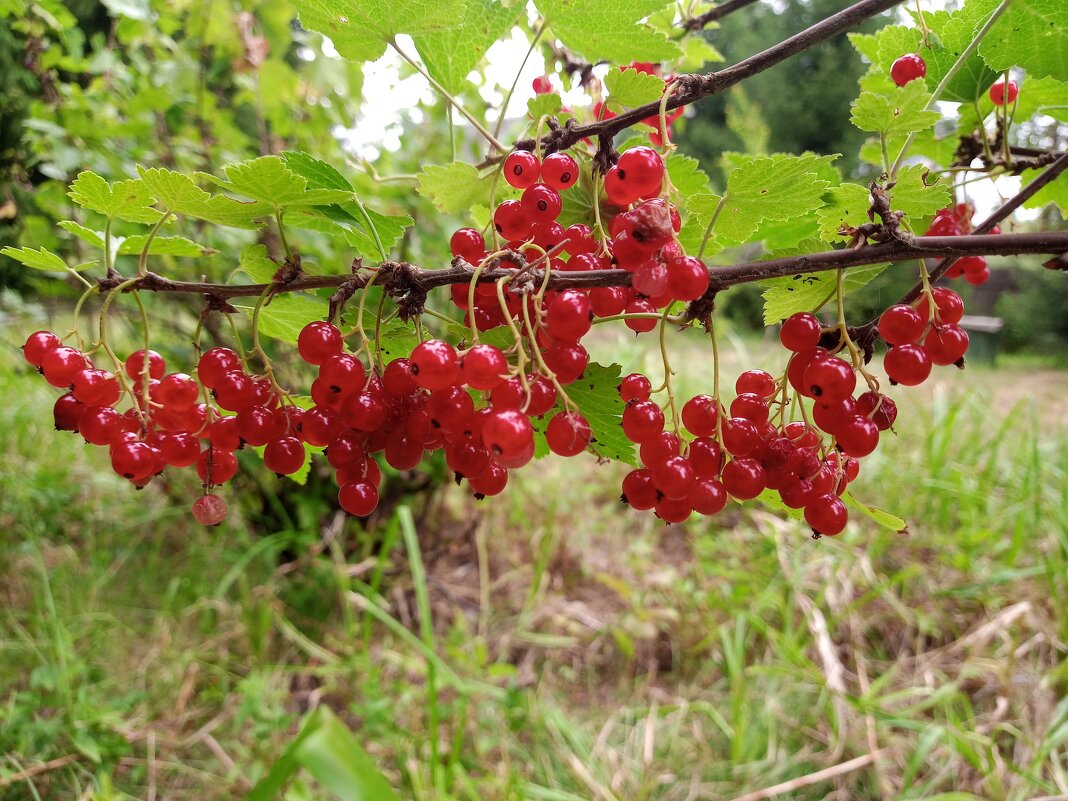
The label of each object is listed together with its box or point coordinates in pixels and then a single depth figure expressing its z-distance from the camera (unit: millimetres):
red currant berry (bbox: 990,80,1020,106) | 213
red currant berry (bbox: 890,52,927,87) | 193
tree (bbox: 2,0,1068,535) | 145
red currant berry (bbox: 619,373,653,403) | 166
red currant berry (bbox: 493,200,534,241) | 166
